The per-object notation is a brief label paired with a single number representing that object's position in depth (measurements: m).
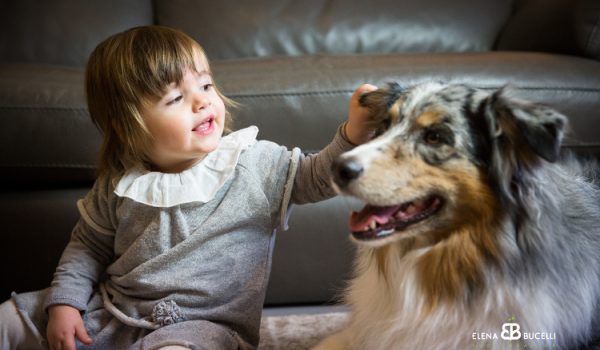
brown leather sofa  1.72
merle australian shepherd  1.08
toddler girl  1.36
